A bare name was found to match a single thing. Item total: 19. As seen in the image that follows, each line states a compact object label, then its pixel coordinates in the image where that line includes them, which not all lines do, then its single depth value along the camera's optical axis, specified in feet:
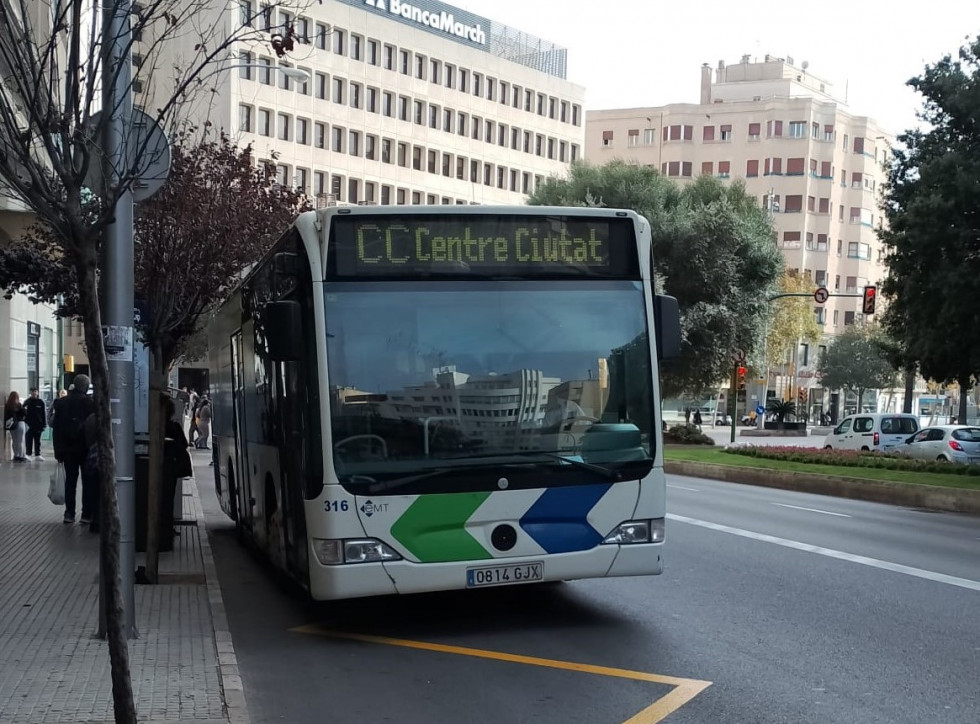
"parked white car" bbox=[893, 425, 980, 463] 110.52
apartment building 338.75
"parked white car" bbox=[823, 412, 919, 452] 131.54
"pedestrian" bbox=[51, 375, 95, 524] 54.75
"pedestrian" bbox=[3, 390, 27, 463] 98.22
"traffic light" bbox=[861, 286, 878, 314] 134.92
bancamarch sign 265.13
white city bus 27.99
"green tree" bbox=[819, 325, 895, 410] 285.02
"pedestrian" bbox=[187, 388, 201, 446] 136.42
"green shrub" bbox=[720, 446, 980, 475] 90.33
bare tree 18.02
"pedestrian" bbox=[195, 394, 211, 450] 134.31
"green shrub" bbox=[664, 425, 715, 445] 147.74
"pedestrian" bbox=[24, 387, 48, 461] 105.29
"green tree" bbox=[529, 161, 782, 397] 156.04
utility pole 27.27
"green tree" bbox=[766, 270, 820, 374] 250.16
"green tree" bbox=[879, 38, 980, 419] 76.84
